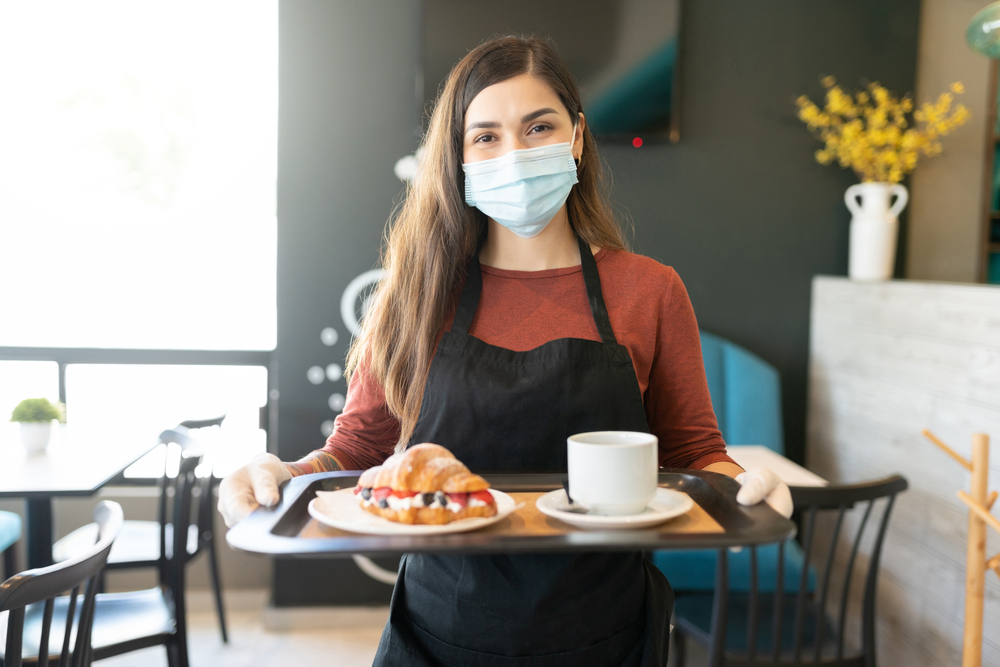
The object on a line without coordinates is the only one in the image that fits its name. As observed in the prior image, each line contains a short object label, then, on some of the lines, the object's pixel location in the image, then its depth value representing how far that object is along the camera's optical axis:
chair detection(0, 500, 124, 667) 1.29
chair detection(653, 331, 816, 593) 2.84
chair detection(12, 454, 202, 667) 1.98
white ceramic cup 0.80
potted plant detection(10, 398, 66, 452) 2.38
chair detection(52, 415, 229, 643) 2.48
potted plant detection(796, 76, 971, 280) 2.72
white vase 2.75
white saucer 0.80
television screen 2.86
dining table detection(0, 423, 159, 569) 2.04
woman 1.07
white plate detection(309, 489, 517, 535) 0.78
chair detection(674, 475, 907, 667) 1.67
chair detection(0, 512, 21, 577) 2.16
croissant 0.81
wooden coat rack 1.56
